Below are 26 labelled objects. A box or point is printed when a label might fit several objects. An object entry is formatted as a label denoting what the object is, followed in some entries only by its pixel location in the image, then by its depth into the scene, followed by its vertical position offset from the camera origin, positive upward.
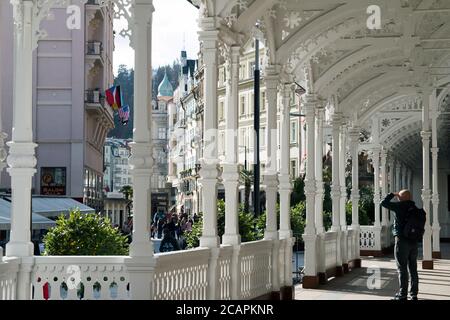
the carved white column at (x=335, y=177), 24.81 +1.07
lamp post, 22.61 +2.23
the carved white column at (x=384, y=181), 36.25 +1.40
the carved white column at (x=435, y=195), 26.47 +0.66
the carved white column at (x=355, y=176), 28.97 +1.31
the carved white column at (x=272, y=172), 16.84 +0.80
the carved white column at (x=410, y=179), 48.00 +1.92
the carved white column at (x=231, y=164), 13.95 +0.80
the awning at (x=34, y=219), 23.39 +0.03
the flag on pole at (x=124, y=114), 47.38 +5.24
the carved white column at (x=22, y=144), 9.43 +0.74
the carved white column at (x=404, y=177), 44.71 +1.93
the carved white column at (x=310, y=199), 20.61 +0.42
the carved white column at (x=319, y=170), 22.58 +1.13
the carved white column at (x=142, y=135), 9.54 +0.83
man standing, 14.73 -0.40
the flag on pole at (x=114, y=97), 47.56 +6.04
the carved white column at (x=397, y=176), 40.94 +1.80
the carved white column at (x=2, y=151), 8.57 +0.61
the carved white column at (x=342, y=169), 26.69 +1.37
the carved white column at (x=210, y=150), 12.65 +0.90
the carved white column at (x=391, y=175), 39.41 +1.75
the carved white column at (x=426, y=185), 23.84 +0.83
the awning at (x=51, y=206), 28.78 +0.47
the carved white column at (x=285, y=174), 18.22 +0.84
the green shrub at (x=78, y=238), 13.85 -0.26
